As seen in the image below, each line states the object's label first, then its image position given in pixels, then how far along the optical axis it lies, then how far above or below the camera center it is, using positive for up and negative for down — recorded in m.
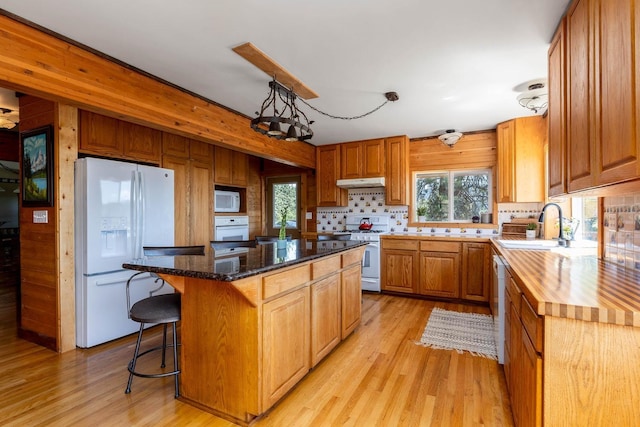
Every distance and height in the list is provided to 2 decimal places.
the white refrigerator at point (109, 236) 2.72 -0.22
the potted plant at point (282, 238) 2.60 -0.22
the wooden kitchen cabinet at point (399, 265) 4.32 -0.75
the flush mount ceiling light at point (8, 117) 3.42 +1.09
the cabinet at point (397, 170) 4.57 +0.61
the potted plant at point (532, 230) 3.76 -0.23
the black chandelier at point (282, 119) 2.20 +0.65
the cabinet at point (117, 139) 2.90 +0.75
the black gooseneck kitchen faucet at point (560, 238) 2.75 -0.24
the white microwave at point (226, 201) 4.53 +0.17
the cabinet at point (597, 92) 1.08 +0.51
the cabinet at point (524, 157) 3.70 +0.65
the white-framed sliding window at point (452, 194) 4.50 +0.26
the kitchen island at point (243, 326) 1.72 -0.68
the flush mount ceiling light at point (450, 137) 3.94 +0.94
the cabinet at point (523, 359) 1.17 -0.68
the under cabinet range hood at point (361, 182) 4.67 +0.45
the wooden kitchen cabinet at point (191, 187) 3.79 +0.33
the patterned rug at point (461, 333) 2.74 -1.19
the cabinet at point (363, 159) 4.72 +0.81
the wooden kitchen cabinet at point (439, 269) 4.09 -0.77
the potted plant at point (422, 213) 4.82 -0.02
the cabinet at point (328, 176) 5.05 +0.58
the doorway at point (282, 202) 5.76 +0.19
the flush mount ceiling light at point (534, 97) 2.67 +1.00
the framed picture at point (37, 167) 2.73 +0.42
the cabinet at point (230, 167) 4.46 +0.67
